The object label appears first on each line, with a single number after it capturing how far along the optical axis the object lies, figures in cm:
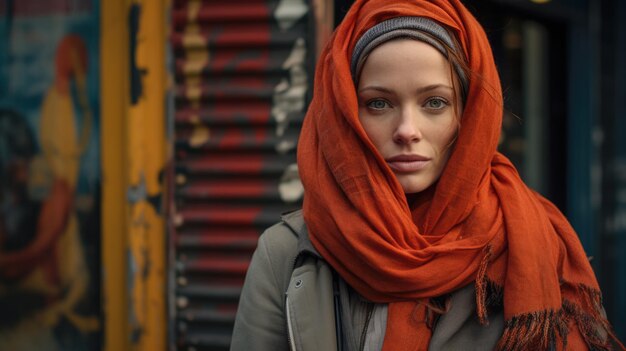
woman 151
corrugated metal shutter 217
